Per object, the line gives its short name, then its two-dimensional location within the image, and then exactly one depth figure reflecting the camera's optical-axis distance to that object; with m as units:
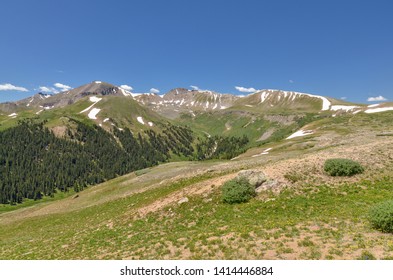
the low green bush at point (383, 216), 17.38
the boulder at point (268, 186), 30.16
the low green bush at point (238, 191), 28.75
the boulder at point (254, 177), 30.95
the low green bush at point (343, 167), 30.81
